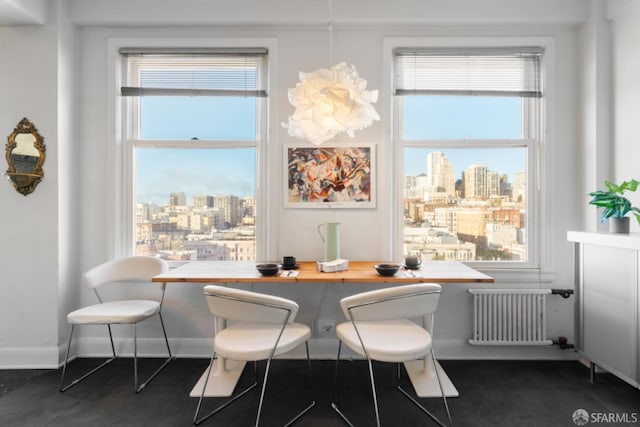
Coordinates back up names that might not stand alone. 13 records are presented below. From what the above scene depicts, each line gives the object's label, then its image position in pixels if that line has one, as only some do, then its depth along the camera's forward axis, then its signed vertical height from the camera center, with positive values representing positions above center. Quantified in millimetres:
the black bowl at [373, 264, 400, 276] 2256 -385
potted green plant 2227 +51
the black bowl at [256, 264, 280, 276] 2268 -389
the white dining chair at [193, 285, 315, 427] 1715 -546
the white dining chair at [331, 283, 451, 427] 1690 -523
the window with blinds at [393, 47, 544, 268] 2900 +502
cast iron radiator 2730 -833
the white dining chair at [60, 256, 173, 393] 2295 -703
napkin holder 2361 -378
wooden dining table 2179 -428
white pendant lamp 1996 +657
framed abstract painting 2842 +298
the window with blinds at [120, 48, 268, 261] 2941 +518
